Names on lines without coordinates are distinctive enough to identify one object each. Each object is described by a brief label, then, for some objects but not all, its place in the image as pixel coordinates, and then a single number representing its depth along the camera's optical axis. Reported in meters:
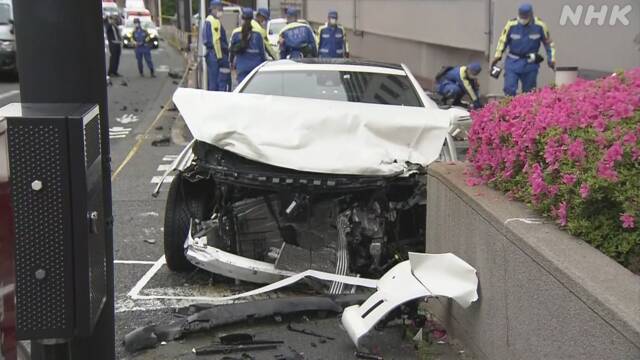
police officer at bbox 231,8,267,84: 13.55
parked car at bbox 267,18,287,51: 24.19
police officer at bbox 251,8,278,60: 13.78
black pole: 2.36
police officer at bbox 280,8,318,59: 14.55
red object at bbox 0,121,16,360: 2.12
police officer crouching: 11.75
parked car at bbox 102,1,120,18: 36.66
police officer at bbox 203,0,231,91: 14.13
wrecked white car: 4.70
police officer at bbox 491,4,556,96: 12.04
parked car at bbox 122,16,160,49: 36.06
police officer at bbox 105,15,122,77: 21.69
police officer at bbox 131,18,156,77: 22.20
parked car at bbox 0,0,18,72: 19.72
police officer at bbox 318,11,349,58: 16.42
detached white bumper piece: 3.66
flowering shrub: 2.90
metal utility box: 2.11
